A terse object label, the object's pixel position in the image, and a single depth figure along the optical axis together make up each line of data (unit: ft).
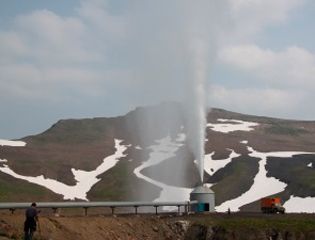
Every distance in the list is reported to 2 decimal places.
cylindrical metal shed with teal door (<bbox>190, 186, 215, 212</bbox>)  215.31
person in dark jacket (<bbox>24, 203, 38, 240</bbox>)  98.99
